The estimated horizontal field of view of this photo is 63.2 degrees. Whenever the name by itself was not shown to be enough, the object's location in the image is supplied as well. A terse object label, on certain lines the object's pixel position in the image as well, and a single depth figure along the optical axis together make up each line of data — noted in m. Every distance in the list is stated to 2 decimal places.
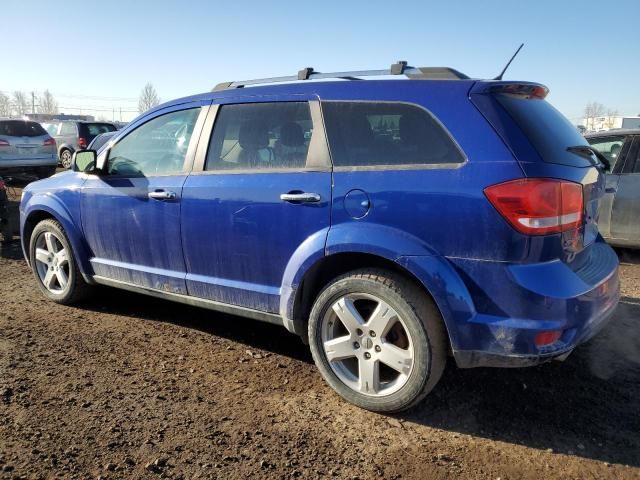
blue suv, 2.54
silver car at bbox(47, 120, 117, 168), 18.95
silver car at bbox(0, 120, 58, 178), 13.26
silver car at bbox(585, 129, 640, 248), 5.94
